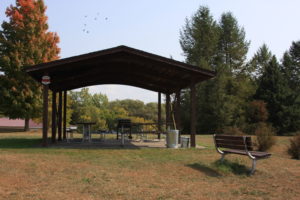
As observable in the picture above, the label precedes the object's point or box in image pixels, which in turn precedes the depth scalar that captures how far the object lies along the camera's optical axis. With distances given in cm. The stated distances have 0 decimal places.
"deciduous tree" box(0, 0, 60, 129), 2655
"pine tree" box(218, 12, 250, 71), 4069
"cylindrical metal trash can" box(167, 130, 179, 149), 1276
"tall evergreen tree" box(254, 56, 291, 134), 3359
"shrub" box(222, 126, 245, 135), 1760
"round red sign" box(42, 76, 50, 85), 1216
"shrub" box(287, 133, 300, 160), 1146
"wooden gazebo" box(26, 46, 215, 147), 1208
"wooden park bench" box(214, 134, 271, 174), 755
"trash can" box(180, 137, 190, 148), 1277
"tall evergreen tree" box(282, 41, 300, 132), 3375
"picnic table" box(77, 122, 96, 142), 1552
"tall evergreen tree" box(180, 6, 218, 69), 3853
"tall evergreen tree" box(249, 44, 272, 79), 4103
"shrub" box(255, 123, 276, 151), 1342
